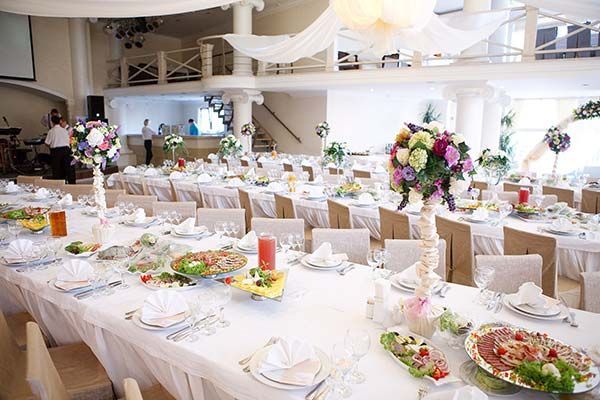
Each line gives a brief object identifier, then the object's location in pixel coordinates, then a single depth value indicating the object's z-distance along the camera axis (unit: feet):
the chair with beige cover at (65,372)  5.11
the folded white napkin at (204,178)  22.04
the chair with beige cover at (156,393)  6.80
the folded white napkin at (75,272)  8.09
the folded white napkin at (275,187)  19.48
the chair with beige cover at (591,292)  8.16
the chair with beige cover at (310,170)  28.97
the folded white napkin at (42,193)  17.11
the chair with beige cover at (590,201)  19.62
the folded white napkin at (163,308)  6.57
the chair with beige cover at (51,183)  20.89
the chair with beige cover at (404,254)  10.02
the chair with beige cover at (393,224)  13.87
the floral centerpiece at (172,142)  27.45
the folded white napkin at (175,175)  23.50
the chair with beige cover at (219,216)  13.17
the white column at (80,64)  50.19
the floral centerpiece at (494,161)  17.92
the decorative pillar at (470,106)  28.76
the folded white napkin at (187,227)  11.23
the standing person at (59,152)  32.55
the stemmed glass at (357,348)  5.12
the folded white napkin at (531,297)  7.02
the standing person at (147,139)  50.17
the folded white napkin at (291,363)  5.20
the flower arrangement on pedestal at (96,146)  10.41
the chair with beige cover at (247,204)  18.43
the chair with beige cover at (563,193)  19.84
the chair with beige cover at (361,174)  27.40
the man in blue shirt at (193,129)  56.24
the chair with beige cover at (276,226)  12.06
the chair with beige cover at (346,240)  10.95
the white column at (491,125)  37.35
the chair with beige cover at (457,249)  12.31
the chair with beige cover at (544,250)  10.99
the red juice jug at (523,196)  15.37
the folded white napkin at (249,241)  9.98
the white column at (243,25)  40.83
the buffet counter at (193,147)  48.08
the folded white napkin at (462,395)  4.46
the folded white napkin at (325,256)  9.18
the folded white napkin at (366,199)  16.45
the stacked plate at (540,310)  6.77
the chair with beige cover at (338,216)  15.30
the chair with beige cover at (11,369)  7.04
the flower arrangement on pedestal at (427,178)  5.94
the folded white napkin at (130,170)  25.83
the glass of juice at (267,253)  8.09
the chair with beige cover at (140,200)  15.62
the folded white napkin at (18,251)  9.14
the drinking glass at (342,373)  4.99
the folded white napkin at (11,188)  18.93
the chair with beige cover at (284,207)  16.88
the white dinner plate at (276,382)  5.13
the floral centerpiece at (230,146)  29.45
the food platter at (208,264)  8.05
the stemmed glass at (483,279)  7.15
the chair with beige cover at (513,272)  8.93
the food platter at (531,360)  4.82
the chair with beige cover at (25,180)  23.66
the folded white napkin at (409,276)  7.92
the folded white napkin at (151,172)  24.99
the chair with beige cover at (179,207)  13.96
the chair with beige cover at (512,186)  22.21
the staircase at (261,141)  50.86
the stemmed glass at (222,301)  6.59
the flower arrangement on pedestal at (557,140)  22.26
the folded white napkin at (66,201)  15.14
